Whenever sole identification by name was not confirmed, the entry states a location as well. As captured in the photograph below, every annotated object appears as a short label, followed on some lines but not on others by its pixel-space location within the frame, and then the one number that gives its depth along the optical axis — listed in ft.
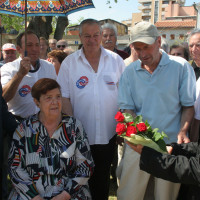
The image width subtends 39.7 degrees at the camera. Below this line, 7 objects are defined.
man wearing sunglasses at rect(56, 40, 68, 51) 28.45
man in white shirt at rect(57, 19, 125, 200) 11.27
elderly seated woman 9.66
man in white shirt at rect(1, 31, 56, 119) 11.23
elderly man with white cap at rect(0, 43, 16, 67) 22.60
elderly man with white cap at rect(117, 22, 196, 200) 9.24
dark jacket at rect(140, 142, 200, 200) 7.27
